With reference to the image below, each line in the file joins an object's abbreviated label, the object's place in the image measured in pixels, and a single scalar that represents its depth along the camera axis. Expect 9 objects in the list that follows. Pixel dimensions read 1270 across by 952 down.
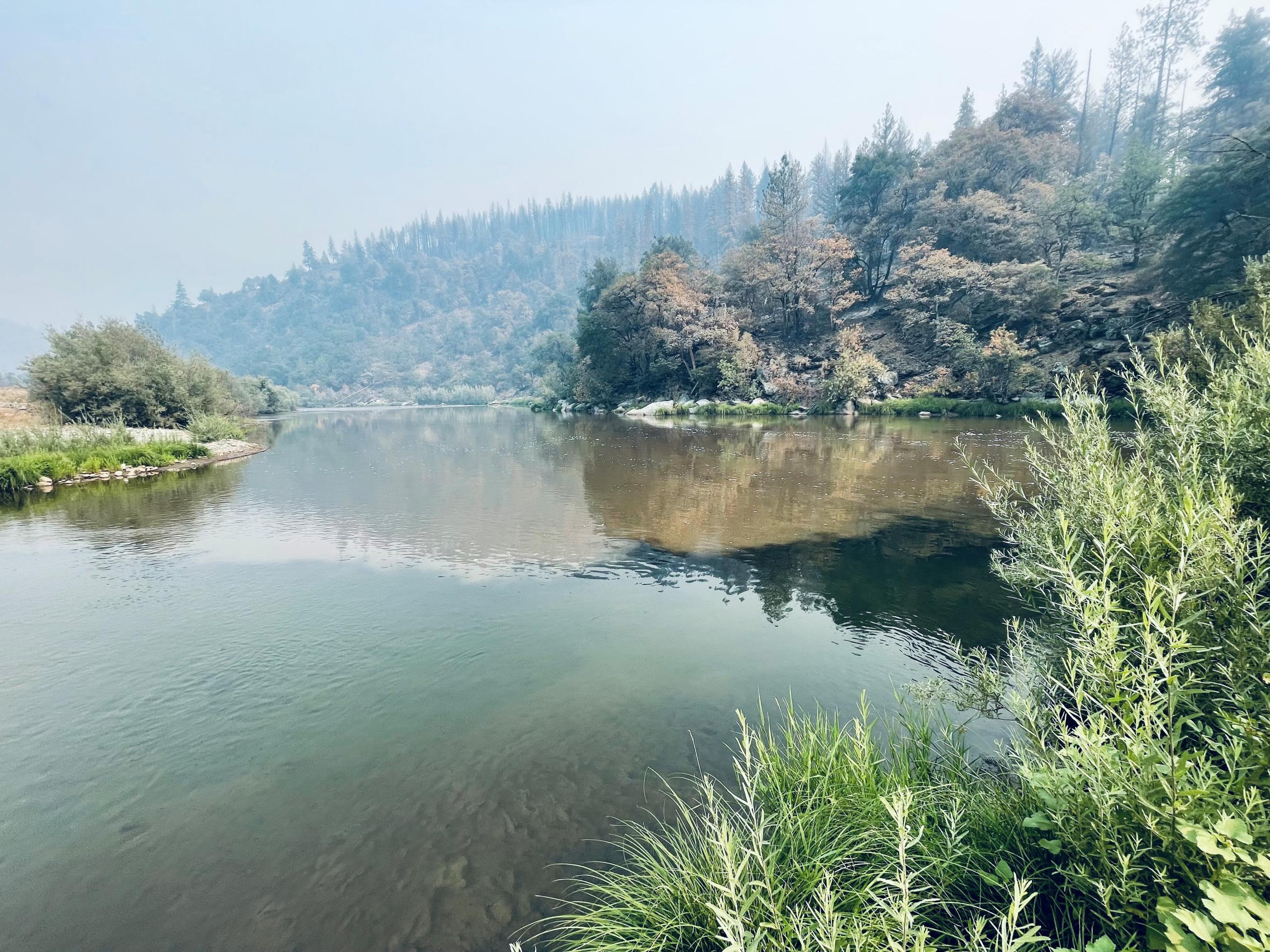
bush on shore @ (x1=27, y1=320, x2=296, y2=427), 32.06
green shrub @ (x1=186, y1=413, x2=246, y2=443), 33.75
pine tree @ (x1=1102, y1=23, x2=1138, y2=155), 81.50
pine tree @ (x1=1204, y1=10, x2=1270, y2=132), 58.22
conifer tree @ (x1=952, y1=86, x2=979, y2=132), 85.56
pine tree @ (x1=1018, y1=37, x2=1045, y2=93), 90.94
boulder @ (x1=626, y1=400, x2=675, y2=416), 61.84
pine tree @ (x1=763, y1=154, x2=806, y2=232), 68.56
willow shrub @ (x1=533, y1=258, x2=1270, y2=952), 2.18
